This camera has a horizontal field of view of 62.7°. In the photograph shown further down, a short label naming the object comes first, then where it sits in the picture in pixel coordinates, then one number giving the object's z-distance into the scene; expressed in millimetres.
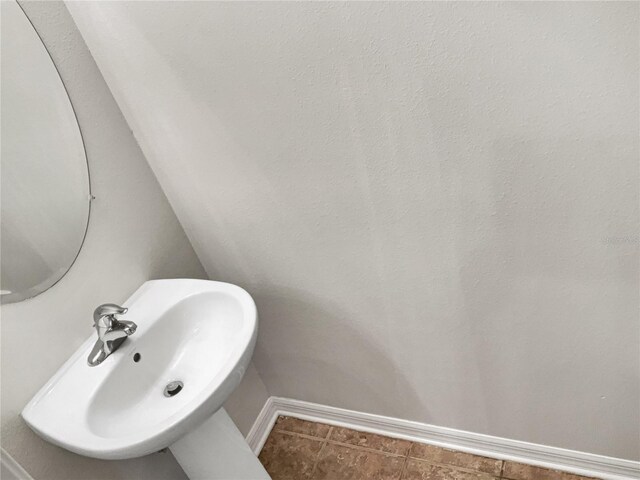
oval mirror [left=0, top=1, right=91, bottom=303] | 1145
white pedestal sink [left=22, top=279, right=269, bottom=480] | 1097
